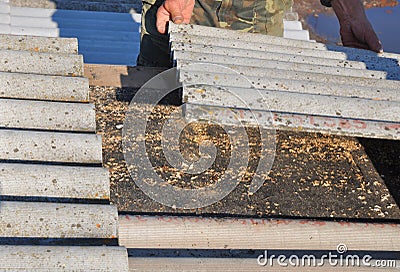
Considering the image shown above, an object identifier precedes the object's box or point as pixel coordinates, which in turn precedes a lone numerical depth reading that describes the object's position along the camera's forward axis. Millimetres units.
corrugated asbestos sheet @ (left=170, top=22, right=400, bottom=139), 4839
